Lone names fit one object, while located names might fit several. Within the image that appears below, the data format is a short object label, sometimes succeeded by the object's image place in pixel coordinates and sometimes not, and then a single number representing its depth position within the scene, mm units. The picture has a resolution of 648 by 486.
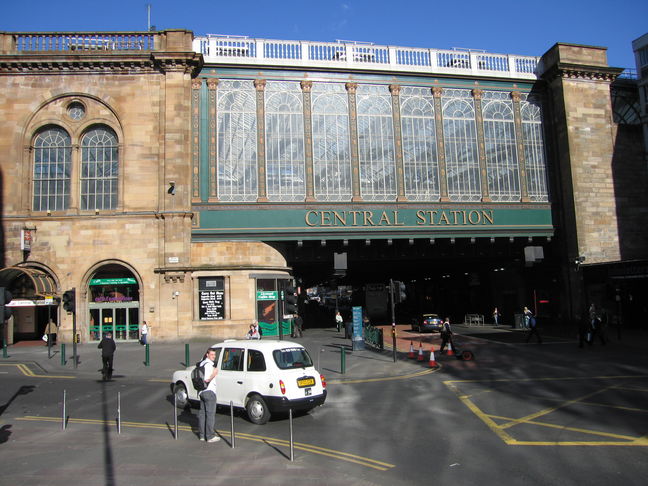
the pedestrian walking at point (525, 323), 33881
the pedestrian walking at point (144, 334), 25748
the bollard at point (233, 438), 9082
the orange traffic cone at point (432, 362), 19453
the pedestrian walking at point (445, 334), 22480
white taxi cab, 10953
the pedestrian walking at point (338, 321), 36219
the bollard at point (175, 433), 9786
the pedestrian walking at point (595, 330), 24438
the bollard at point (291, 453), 8286
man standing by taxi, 9570
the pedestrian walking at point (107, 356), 17156
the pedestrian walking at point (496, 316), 40156
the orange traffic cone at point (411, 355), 21797
